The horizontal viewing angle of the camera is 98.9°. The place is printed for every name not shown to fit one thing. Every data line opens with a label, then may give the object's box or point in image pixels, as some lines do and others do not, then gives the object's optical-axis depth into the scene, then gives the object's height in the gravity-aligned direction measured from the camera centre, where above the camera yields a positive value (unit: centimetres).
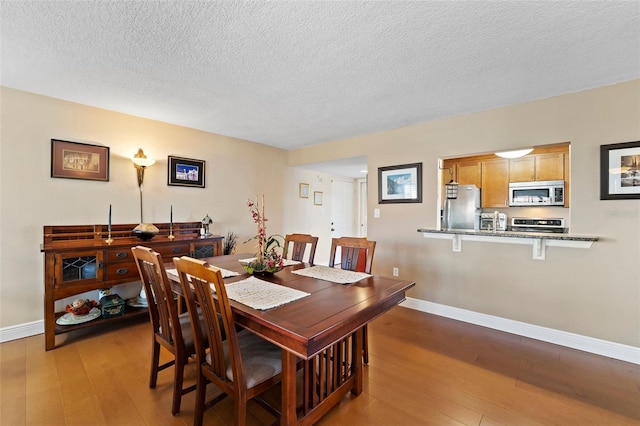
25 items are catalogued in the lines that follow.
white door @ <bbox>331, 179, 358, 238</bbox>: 603 +11
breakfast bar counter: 246 -24
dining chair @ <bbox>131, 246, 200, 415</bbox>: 156 -70
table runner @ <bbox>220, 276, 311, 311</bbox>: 142 -47
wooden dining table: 117 -51
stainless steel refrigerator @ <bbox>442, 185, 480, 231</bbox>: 418 +8
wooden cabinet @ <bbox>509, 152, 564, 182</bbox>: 391 +70
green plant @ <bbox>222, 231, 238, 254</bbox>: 391 -45
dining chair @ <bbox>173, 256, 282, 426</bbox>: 125 -77
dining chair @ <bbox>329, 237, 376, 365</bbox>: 222 -33
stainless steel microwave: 387 +32
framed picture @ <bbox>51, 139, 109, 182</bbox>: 273 +53
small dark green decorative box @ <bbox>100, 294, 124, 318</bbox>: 270 -94
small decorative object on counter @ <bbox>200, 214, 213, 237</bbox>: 360 -18
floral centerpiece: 206 -37
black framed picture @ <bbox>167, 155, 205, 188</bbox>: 351 +54
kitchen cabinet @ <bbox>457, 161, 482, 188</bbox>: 451 +70
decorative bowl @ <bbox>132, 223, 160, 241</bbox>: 291 -21
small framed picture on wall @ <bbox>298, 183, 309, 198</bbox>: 526 +44
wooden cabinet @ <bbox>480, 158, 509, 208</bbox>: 430 +50
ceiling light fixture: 285 +70
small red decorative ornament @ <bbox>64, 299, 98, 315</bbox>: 258 -91
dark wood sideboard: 238 -46
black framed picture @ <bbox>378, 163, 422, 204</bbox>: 344 +40
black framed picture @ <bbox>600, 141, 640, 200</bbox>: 224 +37
